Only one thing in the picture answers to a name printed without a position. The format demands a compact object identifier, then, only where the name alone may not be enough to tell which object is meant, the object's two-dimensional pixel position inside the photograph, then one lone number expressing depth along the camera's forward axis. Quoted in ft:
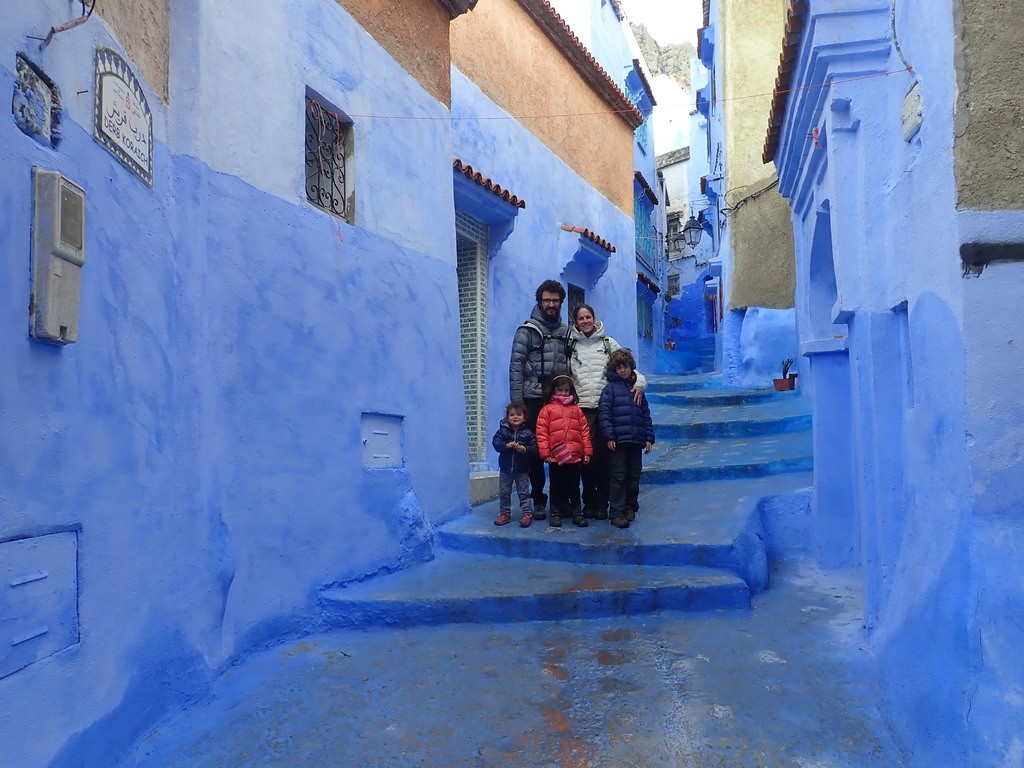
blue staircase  14.58
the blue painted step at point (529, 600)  14.55
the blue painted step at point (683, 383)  42.09
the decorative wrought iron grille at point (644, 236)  60.85
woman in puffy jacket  18.76
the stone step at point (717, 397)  33.83
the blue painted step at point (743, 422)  28.58
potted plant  35.94
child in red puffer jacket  18.01
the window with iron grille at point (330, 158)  15.58
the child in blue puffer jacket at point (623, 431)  17.90
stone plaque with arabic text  9.50
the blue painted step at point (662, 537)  16.05
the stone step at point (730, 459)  23.26
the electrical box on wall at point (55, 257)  8.02
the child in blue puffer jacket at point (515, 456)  18.34
